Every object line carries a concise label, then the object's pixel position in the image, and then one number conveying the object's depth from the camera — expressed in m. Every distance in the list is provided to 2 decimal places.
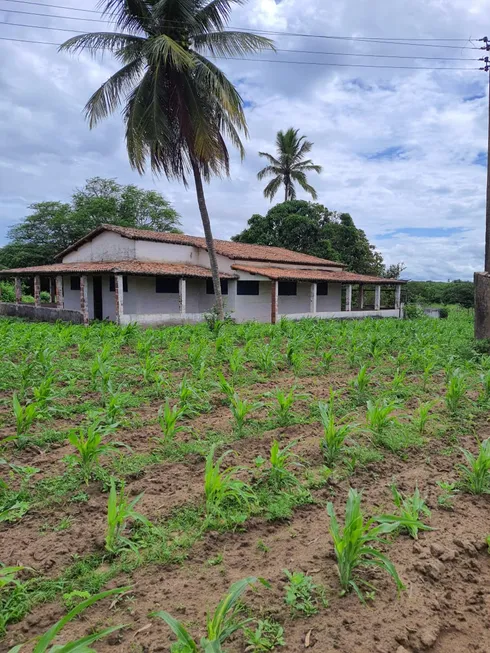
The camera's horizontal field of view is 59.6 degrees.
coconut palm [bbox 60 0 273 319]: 13.94
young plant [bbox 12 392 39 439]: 4.31
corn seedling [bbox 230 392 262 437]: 4.59
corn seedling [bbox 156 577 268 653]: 1.74
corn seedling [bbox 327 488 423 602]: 2.23
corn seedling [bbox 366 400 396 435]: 4.43
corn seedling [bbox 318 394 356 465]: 3.89
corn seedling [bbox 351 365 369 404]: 6.00
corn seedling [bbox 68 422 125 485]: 3.50
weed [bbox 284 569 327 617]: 2.15
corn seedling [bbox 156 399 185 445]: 4.30
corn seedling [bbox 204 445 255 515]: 3.05
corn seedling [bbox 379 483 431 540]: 2.78
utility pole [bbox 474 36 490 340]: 9.61
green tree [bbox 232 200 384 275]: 31.09
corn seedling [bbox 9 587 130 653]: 1.56
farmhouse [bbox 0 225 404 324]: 18.88
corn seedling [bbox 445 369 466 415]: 5.40
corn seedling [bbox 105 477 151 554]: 2.61
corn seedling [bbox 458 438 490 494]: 3.36
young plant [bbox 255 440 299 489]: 3.44
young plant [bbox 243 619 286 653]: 1.94
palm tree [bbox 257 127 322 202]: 33.88
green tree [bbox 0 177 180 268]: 32.88
